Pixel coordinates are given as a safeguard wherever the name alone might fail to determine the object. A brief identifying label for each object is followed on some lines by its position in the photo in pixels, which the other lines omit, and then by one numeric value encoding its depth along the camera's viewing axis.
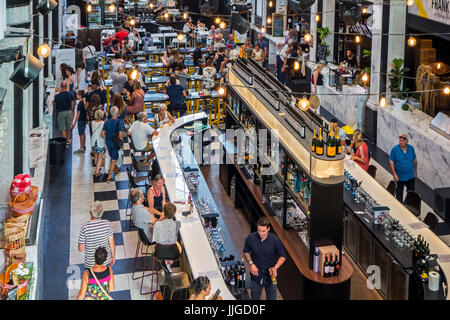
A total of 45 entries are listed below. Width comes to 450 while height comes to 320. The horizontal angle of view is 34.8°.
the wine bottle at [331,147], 7.70
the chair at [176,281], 7.19
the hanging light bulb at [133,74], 12.10
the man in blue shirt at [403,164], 10.29
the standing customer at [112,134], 11.74
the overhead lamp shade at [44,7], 10.43
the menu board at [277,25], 22.08
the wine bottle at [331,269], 7.64
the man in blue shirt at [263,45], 20.55
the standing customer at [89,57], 18.59
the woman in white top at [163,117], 12.25
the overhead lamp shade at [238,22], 16.27
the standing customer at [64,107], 13.12
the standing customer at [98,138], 11.84
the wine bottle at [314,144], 7.81
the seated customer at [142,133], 11.60
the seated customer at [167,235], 7.90
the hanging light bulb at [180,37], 19.33
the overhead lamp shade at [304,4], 15.48
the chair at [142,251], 8.49
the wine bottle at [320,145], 7.77
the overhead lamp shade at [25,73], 6.70
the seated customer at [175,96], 14.81
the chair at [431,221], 8.55
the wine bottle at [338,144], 7.71
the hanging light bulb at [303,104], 9.98
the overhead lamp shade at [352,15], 12.80
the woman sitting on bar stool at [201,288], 6.14
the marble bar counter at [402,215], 7.76
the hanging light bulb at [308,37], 18.08
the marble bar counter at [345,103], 14.83
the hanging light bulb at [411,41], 13.20
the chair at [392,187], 9.77
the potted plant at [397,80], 13.51
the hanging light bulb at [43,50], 9.98
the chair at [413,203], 9.18
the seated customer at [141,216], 8.56
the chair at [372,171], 10.45
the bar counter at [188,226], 7.03
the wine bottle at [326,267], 7.64
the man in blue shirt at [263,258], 7.32
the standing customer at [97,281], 6.85
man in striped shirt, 7.39
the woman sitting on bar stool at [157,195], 9.21
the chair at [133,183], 10.58
